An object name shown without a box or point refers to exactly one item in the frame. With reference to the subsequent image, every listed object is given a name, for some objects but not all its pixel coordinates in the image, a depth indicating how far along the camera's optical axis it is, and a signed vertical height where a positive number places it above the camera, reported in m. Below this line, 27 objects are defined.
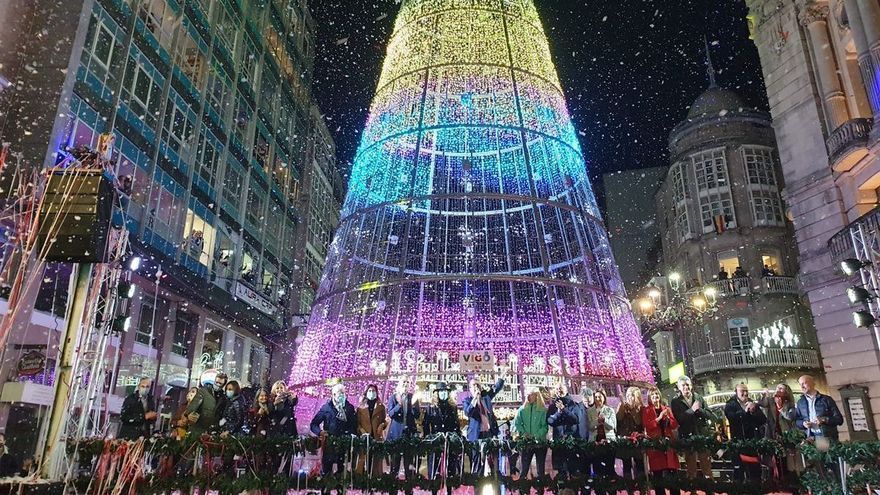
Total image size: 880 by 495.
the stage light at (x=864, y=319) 10.83 +1.84
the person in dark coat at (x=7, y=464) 10.67 -0.67
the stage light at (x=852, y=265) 11.18 +2.89
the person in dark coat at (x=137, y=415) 8.88 +0.17
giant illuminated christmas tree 12.69 +4.84
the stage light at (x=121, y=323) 8.93 +1.52
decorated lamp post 18.50 +3.57
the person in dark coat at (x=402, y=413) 9.25 +0.18
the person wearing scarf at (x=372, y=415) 9.32 +0.15
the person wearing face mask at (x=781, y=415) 8.31 +0.11
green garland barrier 6.48 -0.36
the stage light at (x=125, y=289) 8.88 +2.02
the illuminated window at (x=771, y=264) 27.31 +7.27
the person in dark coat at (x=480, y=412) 9.20 +0.18
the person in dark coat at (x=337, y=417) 8.81 +0.12
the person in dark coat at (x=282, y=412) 8.81 +0.20
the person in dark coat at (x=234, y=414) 8.56 +0.17
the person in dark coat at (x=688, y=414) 8.41 +0.12
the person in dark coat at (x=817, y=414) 7.98 +0.10
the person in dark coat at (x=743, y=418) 8.80 +0.06
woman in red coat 8.22 +0.04
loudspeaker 5.86 +2.05
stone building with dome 26.19 +8.16
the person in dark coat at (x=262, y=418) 8.70 +0.11
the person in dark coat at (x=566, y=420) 7.94 +0.05
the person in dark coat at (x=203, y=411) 8.05 +0.20
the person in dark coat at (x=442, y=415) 9.70 +0.15
